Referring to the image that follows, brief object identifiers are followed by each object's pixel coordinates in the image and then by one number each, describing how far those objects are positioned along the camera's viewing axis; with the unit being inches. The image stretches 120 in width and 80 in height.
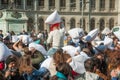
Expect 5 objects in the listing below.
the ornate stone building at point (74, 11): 1609.2
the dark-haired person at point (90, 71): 181.3
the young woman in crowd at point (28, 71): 190.2
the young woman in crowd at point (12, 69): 183.9
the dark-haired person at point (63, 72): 183.8
